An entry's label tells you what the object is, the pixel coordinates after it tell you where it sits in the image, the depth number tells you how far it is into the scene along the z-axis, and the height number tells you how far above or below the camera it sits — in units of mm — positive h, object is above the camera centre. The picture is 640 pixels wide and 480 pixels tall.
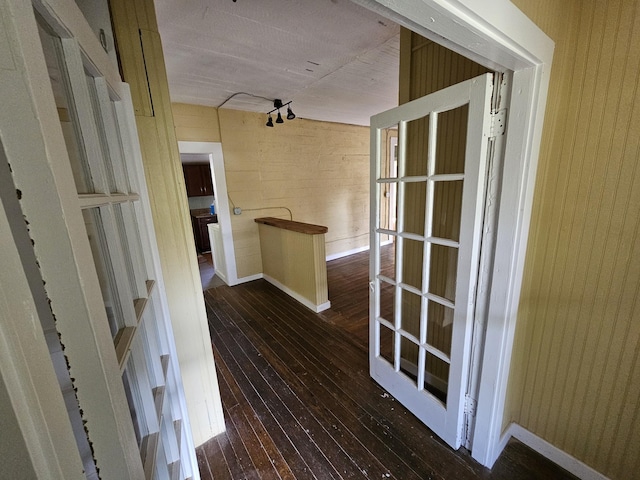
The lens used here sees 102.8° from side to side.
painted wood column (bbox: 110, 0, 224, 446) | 1072 -32
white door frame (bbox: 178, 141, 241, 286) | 3322 -72
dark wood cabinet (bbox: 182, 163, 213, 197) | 6162 +282
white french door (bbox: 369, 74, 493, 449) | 1152 -346
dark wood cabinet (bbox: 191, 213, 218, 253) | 5919 -903
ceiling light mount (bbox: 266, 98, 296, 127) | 3022 +1009
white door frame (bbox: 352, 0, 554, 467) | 651 +211
